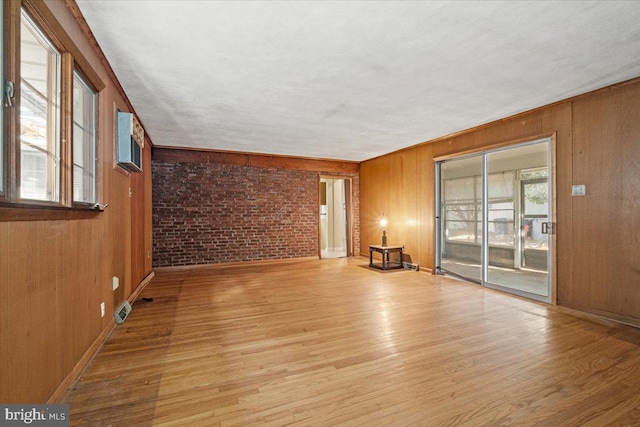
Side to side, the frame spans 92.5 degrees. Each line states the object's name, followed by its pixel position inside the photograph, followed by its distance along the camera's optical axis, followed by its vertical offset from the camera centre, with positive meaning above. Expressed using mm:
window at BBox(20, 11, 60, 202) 1690 +593
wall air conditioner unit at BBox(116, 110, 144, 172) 3316 +853
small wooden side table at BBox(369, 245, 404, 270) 6234 -955
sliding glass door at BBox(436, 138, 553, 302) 4348 -15
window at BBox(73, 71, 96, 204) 2414 +623
